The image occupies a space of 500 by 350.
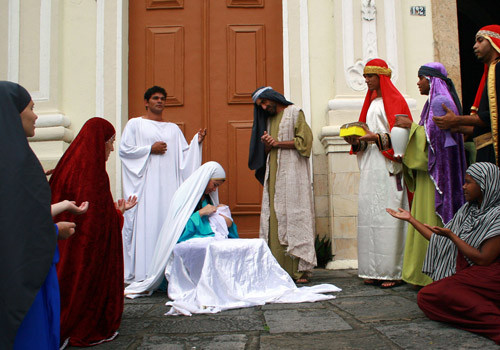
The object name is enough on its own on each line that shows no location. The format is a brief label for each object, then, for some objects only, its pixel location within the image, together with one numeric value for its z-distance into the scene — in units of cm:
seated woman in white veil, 377
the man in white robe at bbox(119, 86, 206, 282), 504
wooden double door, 612
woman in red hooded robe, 285
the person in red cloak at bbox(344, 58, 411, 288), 432
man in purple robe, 384
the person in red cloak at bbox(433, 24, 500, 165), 332
